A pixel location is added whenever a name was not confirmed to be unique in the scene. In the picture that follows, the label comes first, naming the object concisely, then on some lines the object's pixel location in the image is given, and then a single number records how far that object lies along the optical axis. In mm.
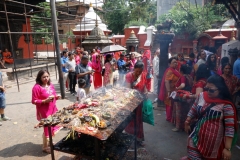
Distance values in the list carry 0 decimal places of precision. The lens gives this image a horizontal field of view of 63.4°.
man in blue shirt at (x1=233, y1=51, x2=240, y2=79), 5668
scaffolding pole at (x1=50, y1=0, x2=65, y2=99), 6373
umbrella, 6477
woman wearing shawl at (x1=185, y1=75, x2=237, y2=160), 2271
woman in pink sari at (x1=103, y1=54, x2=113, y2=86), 5840
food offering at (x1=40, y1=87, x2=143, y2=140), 2400
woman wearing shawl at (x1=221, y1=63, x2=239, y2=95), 4344
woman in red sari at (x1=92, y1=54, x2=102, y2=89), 6407
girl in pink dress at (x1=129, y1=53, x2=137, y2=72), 7922
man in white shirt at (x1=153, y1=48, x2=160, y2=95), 7793
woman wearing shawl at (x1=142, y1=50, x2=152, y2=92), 7525
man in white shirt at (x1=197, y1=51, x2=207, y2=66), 6441
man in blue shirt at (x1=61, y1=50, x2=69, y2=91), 8047
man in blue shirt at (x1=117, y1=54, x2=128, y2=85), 7322
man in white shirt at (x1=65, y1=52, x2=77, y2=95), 7602
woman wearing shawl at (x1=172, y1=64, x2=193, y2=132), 4352
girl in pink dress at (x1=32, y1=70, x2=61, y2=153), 3418
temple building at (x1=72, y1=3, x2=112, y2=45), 19177
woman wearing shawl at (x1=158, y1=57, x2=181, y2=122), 4586
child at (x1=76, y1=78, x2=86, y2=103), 4569
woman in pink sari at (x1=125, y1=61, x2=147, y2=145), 3797
